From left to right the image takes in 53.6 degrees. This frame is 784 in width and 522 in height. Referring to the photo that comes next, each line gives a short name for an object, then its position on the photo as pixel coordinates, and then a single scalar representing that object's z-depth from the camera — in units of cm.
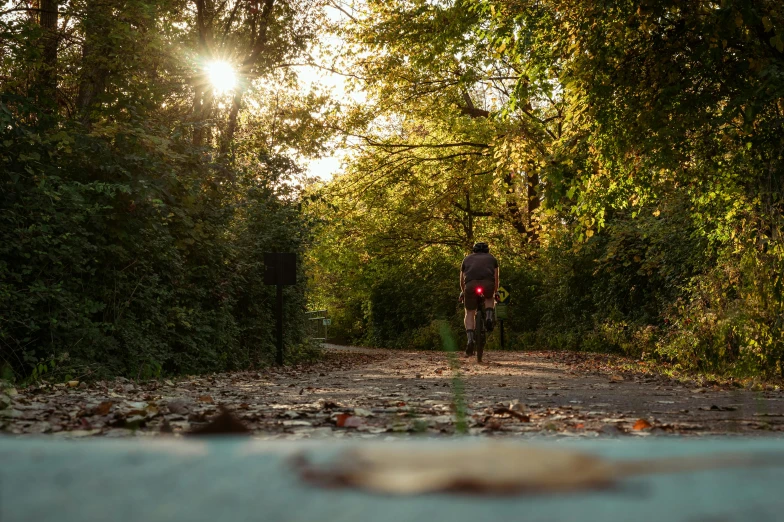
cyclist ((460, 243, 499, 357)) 1458
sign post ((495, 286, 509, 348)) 2500
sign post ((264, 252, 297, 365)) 1495
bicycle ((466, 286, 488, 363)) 1464
